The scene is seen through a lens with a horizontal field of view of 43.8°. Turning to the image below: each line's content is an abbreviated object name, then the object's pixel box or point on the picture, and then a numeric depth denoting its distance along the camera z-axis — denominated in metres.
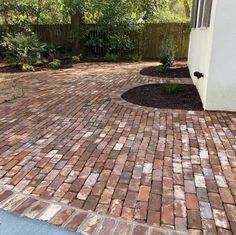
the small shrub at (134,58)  11.37
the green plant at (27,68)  8.95
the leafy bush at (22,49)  9.30
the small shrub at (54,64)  9.63
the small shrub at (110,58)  11.17
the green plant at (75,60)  10.69
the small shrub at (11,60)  9.55
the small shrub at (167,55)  8.09
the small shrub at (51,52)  10.88
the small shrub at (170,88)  5.66
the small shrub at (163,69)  8.20
